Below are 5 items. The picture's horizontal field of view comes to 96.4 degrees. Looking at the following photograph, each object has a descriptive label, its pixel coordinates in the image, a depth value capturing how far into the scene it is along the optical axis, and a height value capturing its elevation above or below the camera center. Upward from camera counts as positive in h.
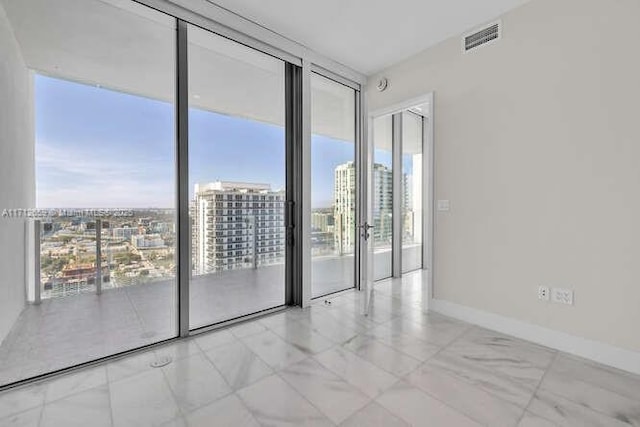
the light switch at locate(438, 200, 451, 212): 3.10 +0.09
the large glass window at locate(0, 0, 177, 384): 2.08 +0.25
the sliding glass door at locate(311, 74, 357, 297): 3.58 +0.37
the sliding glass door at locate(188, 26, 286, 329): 2.73 +0.37
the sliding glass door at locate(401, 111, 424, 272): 4.76 +0.40
